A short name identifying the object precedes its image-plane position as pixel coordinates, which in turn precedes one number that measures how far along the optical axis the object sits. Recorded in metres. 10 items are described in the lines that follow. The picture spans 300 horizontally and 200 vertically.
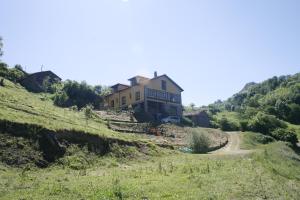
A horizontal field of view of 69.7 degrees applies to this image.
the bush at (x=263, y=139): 39.39
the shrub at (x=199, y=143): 28.07
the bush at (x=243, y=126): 46.44
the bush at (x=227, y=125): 46.45
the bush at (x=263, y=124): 45.49
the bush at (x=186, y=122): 44.04
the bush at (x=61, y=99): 39.91
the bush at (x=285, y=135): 39.69
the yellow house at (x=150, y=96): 44.94
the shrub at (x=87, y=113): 28.16
